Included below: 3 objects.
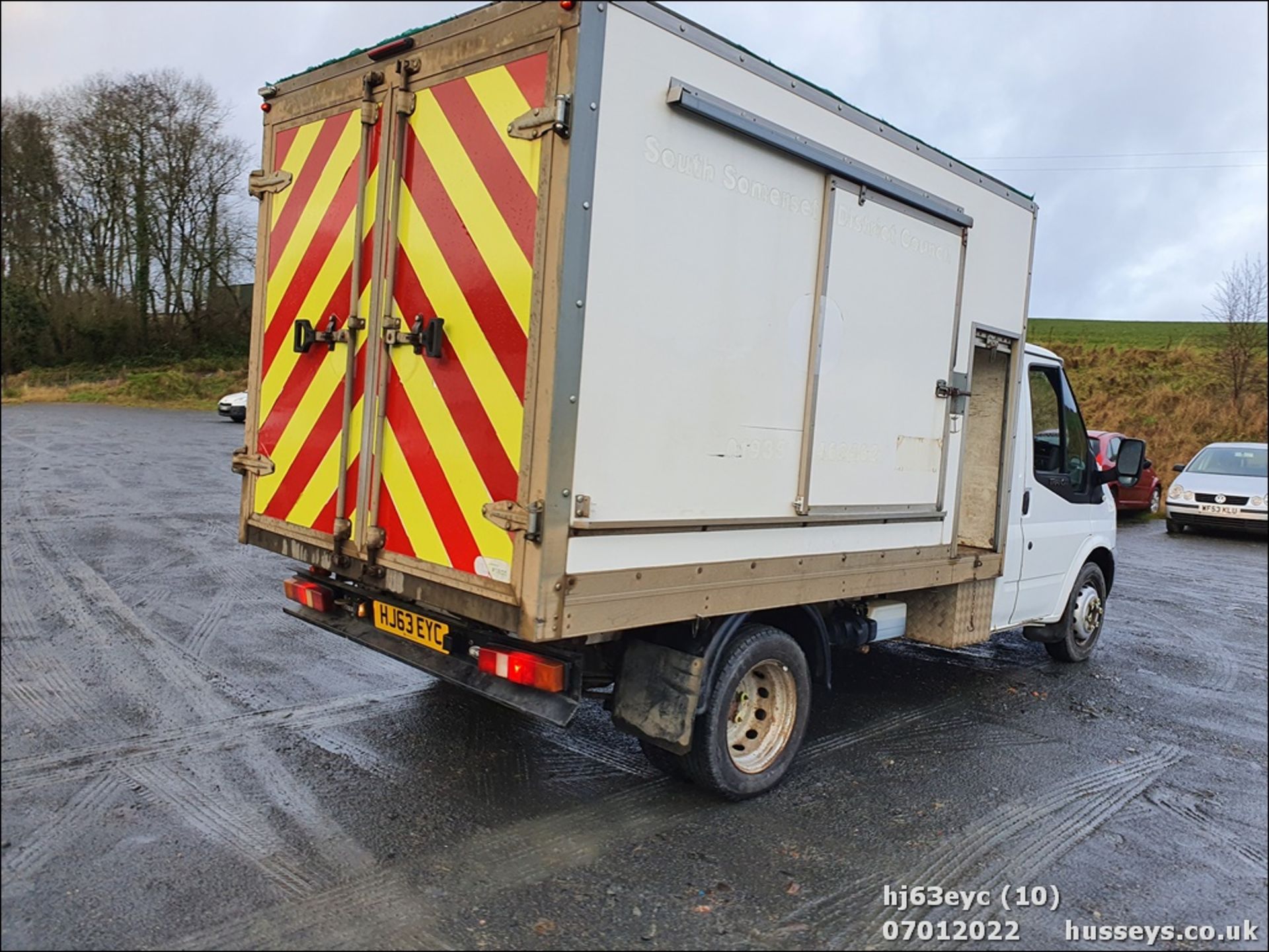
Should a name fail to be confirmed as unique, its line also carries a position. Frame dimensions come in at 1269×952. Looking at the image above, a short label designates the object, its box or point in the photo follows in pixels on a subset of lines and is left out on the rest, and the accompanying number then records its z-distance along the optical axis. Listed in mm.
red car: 15219
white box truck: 3250
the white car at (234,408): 21688
